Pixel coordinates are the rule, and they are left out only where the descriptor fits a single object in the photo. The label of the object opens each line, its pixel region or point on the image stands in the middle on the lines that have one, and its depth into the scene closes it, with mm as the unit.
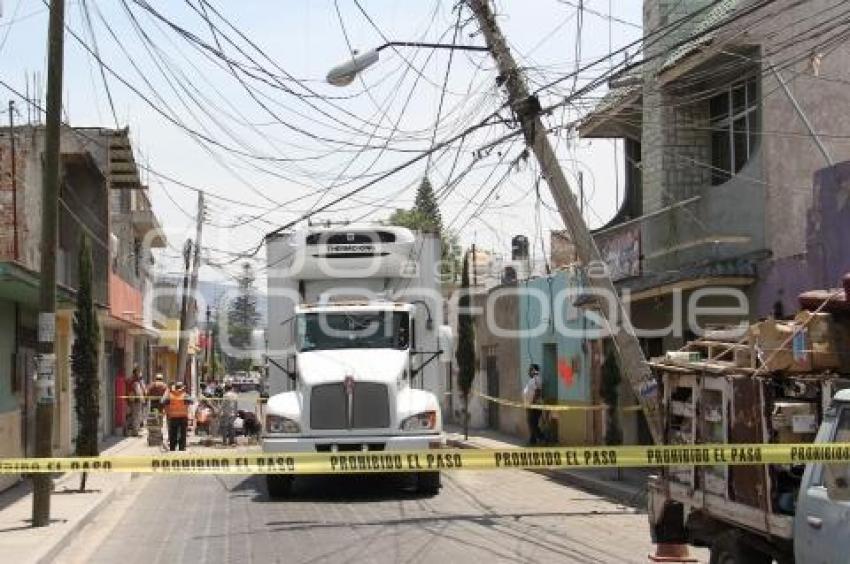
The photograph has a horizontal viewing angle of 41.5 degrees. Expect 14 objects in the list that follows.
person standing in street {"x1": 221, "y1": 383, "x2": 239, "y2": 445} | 26547
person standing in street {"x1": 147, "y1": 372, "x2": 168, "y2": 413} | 27953
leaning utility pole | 13125
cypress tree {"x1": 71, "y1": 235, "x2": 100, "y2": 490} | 16469
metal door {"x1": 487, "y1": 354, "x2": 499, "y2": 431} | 31484
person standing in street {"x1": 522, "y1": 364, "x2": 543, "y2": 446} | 23000
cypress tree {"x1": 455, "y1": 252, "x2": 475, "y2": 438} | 30859
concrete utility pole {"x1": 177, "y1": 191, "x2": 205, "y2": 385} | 45156
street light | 14031
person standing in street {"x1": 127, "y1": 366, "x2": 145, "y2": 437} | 30047
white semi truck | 14617
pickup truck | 6051
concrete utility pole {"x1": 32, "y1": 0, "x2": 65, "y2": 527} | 12539
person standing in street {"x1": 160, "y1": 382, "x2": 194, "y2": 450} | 23250
